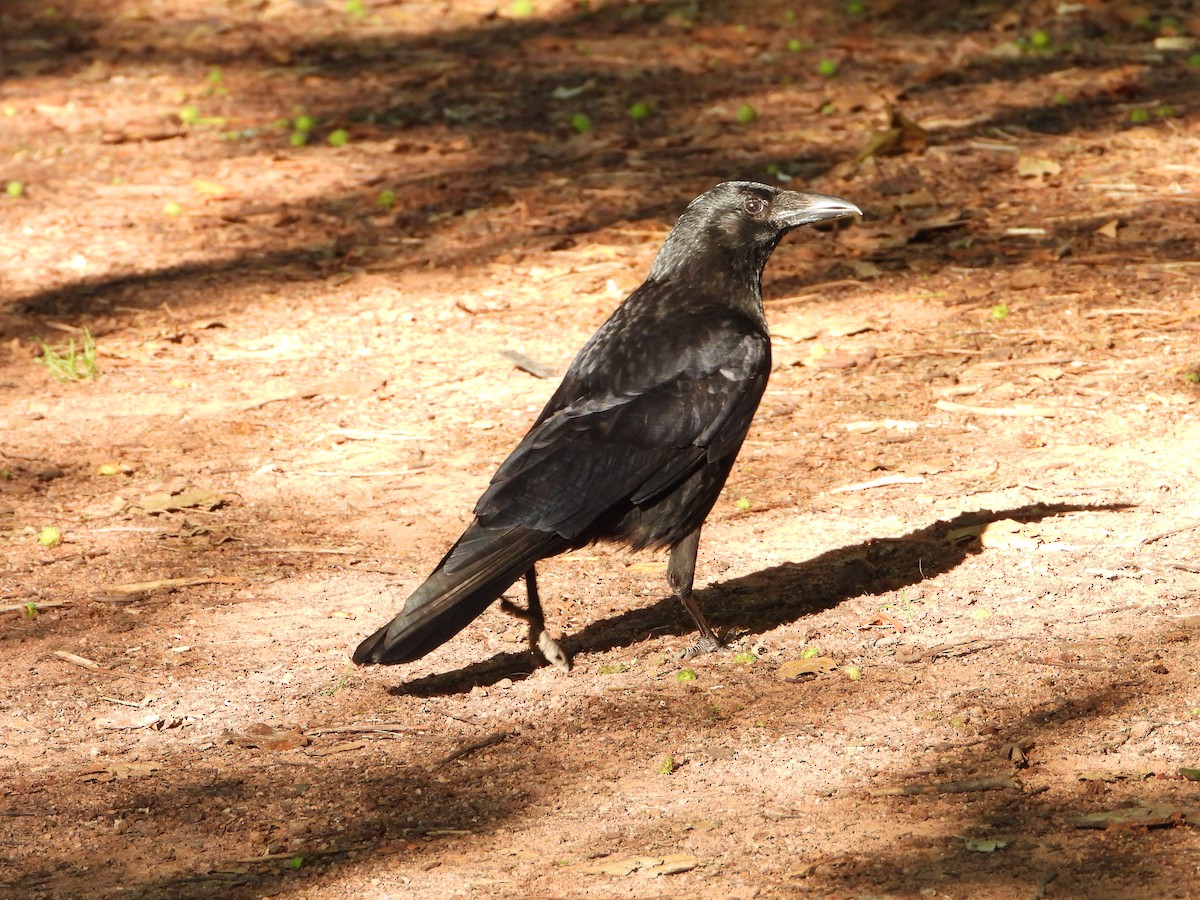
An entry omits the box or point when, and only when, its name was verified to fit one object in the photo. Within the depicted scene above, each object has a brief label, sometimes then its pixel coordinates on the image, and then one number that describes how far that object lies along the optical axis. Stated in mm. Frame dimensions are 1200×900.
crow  10250
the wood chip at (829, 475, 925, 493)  14016
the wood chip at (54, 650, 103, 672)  11344
